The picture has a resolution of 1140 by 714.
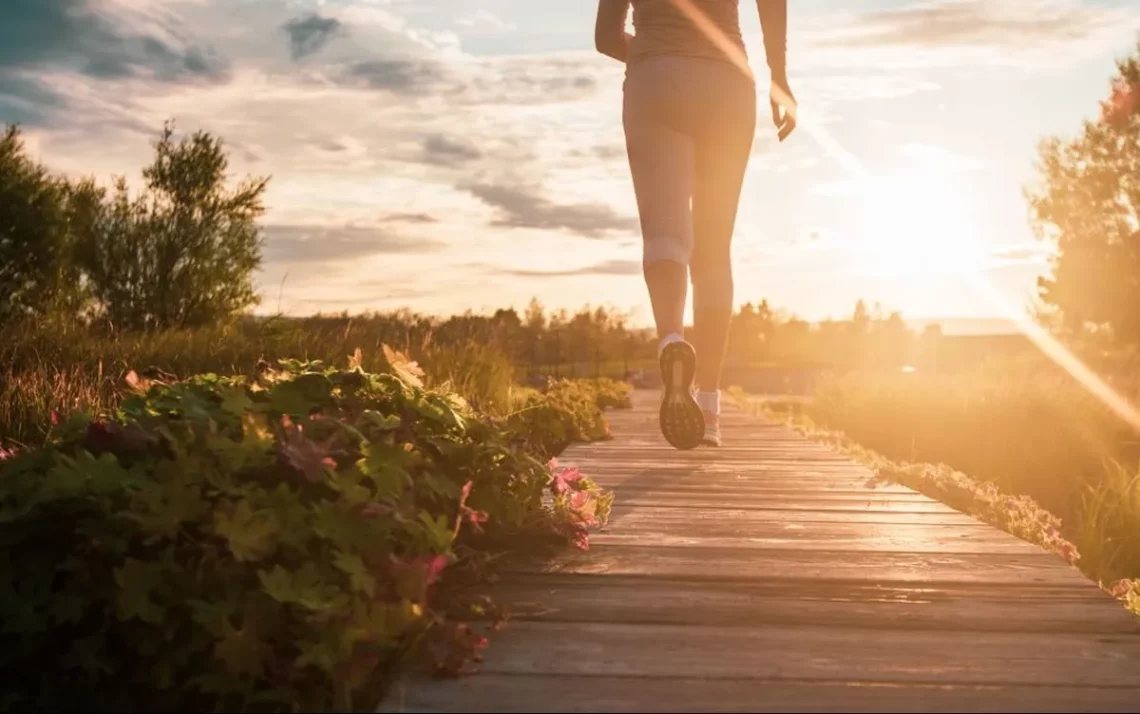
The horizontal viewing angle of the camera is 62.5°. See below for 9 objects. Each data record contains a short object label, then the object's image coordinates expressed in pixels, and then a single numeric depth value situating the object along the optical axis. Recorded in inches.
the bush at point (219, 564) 59.3
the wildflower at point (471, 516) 72.2
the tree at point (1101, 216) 1102.4
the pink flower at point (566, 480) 94.8
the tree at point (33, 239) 1032.8
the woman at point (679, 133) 149.9
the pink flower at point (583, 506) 94.3
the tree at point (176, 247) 1098.1
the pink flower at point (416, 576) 62.6
